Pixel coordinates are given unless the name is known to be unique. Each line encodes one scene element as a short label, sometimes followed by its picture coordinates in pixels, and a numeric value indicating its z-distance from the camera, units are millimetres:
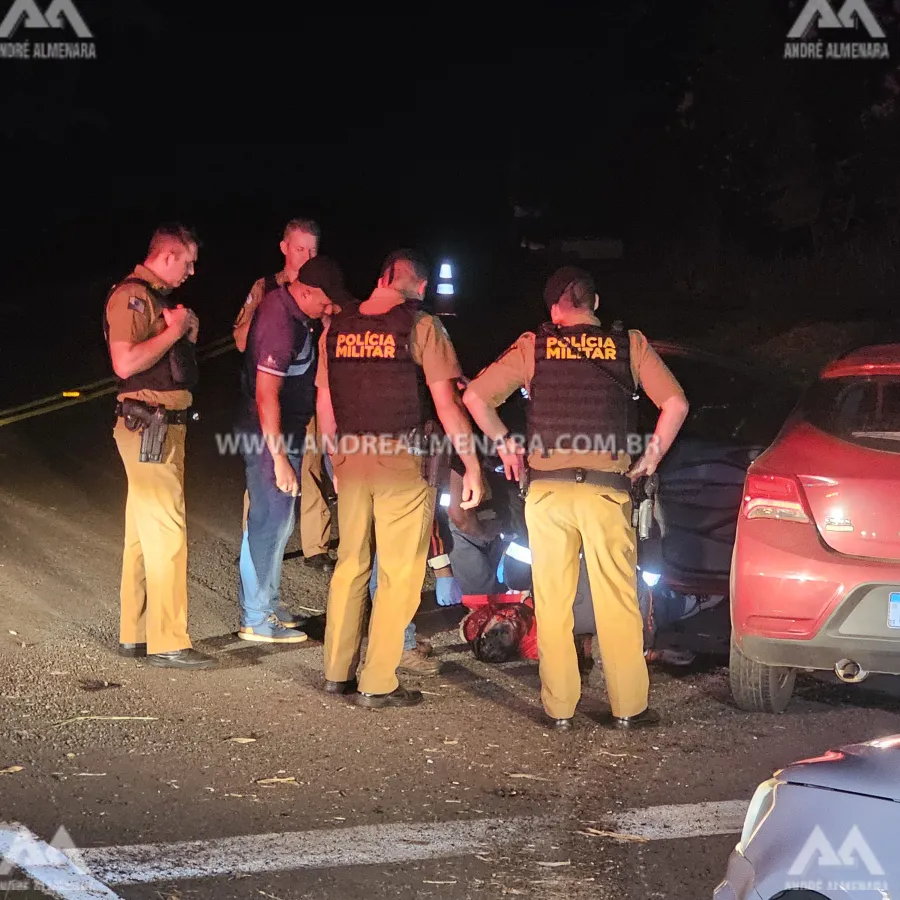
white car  5720
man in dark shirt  13155
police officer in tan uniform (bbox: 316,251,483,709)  11990
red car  10593
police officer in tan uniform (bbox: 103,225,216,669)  12705
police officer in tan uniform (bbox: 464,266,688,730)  11501
